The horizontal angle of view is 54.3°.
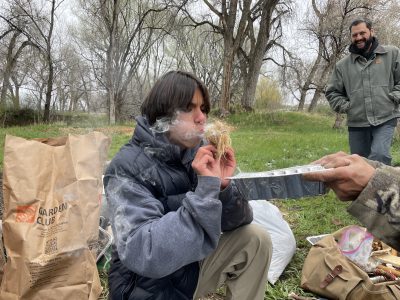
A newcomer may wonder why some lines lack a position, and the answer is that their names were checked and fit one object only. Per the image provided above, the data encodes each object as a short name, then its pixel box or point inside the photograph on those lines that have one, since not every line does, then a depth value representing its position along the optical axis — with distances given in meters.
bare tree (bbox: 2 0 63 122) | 17.56
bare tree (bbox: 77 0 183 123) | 19.09
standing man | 3.67
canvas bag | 1.97
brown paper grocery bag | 1.79
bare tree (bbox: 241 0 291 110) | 16.28
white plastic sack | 2.46
